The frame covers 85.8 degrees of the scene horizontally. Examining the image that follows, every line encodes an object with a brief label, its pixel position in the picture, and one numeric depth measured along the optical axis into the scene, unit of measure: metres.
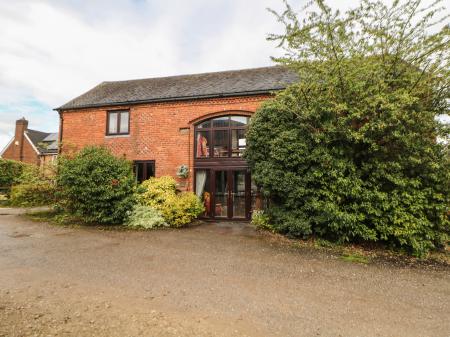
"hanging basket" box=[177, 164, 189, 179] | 10.79
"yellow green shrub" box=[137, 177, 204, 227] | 8.84
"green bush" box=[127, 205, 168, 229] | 8.54
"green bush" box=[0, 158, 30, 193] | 16.62
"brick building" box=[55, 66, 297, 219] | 10.47
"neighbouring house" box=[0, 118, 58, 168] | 28.27
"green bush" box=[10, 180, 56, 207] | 9.39
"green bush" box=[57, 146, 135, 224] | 8.59
